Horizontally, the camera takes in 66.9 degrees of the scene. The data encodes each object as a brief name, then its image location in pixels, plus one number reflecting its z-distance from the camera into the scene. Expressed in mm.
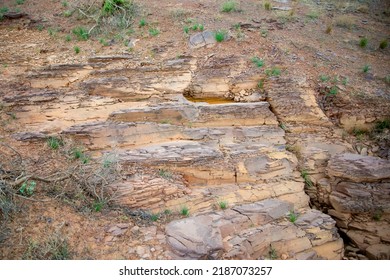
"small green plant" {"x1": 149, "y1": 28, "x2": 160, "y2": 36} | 8125
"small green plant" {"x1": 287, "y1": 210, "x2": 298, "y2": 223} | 5572
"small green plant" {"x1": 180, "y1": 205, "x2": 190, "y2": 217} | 5254
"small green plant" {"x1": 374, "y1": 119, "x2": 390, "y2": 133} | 6898
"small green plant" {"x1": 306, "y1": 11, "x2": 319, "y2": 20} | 9594
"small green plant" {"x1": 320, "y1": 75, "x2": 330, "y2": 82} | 7305
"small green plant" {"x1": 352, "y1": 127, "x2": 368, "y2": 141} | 6934
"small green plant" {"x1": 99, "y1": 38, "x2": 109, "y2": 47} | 7765
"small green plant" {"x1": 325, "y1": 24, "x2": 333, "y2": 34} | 8913
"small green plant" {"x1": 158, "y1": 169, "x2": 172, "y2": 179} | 5641
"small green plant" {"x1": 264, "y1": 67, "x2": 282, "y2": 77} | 7211
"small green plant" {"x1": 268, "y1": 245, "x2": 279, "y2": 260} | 5145
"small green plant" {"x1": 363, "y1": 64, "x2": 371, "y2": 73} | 7547
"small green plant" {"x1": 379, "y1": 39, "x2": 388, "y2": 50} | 8539
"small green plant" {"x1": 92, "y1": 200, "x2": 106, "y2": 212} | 5043
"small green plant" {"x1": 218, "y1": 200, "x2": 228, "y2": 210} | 5449
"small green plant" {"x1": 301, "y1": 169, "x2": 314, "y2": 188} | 6320
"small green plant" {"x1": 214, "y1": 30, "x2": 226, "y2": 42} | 7836
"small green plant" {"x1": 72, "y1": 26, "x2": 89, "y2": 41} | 8000
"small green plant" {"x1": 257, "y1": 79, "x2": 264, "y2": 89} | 7168
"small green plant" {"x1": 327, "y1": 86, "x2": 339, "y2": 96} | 7125
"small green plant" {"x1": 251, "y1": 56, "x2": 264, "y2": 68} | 7365
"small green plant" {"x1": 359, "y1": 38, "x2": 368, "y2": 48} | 8539
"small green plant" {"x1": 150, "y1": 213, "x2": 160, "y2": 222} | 5125
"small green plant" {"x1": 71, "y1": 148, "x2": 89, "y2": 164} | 5612
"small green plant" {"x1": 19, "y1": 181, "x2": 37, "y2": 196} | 4525
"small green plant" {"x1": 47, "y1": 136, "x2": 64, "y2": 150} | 5773
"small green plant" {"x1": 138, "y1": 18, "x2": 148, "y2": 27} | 8375
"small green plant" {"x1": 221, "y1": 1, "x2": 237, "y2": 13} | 9180
